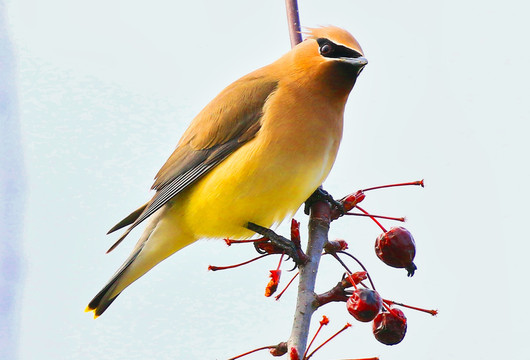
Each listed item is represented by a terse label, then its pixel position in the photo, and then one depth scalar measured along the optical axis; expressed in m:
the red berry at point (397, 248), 5.96
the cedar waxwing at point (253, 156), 7.25
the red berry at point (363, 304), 5.13
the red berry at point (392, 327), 5.70
